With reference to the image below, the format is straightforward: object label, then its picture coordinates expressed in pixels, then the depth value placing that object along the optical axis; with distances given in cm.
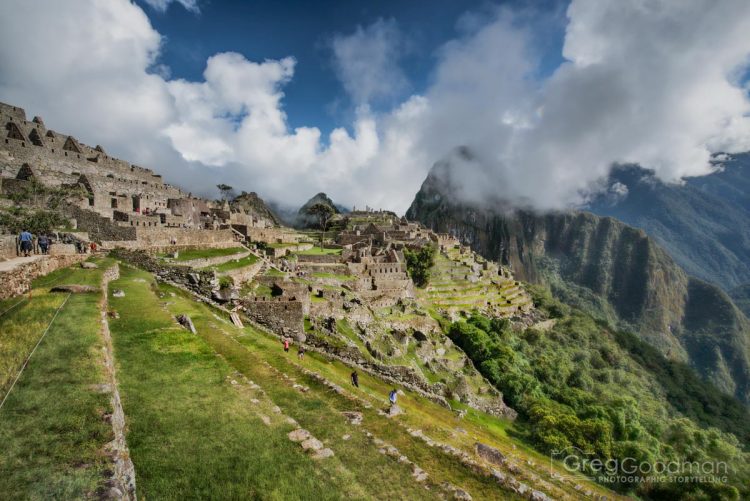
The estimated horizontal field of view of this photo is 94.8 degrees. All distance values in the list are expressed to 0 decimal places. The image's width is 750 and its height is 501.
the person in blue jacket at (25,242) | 1617
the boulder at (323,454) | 766
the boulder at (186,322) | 1446
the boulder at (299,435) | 805
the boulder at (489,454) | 1077
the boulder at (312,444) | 784
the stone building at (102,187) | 2681
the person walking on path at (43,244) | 1730
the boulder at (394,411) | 1102
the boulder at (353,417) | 985
